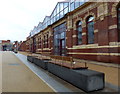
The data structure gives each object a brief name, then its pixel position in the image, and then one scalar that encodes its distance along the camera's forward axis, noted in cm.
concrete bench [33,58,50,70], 867
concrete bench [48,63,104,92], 408
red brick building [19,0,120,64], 976
